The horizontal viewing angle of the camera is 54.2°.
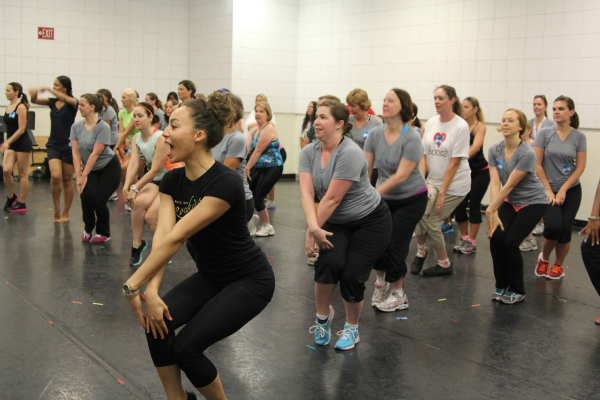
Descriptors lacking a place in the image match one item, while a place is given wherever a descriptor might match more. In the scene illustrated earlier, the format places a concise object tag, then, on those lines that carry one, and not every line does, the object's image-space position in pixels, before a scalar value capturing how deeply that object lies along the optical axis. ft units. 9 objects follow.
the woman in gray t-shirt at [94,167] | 21.33
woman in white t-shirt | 17.97
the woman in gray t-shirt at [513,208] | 15.40
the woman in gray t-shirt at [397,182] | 14.23
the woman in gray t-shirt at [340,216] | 11.76
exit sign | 38.70
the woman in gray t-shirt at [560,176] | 18.35
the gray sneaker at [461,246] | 22.07
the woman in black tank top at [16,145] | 26.89
